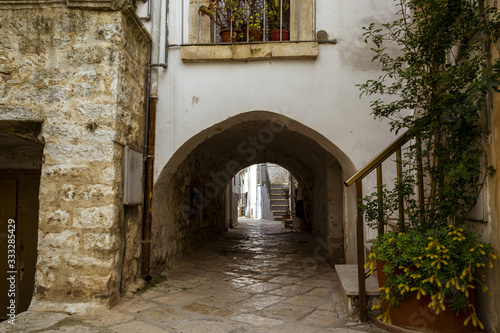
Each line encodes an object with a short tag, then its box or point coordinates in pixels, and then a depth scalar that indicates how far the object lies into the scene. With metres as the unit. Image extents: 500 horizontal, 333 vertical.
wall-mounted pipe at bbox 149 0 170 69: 4.05
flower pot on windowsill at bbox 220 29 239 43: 4.15
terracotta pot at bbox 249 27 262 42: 4.16
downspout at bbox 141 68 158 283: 3.84
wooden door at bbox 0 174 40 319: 4.73
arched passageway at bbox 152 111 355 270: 4.15
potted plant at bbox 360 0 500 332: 2.14
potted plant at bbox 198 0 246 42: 4.10
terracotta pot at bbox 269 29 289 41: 4.17
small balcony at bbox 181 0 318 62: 3.93
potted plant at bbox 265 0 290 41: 4.19
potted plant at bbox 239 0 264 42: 4.11
